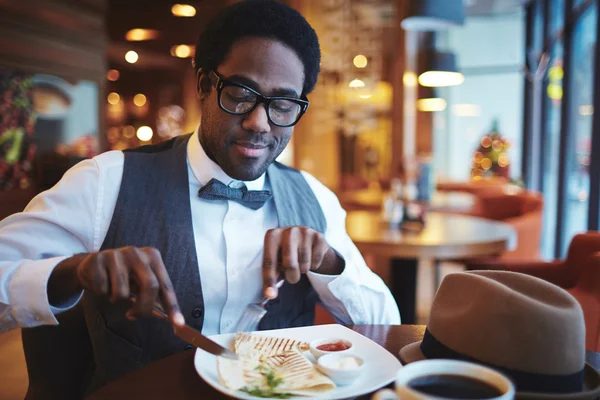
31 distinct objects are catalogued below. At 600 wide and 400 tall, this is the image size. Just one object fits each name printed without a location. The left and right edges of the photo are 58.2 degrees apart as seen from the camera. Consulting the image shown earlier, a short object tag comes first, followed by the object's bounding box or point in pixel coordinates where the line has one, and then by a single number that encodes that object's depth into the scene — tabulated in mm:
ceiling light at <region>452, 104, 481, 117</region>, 10883
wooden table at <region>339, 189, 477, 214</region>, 4492
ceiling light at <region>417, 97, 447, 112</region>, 8477
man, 1328
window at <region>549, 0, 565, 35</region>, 7219
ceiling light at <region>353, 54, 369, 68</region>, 6777
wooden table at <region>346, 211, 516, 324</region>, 2682
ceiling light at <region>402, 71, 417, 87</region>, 7043
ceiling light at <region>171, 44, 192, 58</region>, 7961
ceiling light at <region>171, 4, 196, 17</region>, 6152
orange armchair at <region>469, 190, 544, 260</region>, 3826
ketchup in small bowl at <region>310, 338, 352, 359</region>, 1034
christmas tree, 9633
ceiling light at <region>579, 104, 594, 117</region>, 4823
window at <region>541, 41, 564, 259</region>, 7208
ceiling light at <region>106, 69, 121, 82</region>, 10758
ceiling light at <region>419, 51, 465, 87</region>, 5715
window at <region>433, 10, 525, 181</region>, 10180
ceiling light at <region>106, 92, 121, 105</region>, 11048
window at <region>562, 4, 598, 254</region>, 5125
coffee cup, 683
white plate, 893
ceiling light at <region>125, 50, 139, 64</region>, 9746
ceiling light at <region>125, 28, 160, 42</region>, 7346
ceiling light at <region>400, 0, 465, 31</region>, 3943
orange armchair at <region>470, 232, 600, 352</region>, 1725
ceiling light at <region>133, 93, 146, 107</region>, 11125
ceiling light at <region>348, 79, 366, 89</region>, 6820
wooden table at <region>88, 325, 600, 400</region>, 923
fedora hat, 811
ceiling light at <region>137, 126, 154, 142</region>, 10673
